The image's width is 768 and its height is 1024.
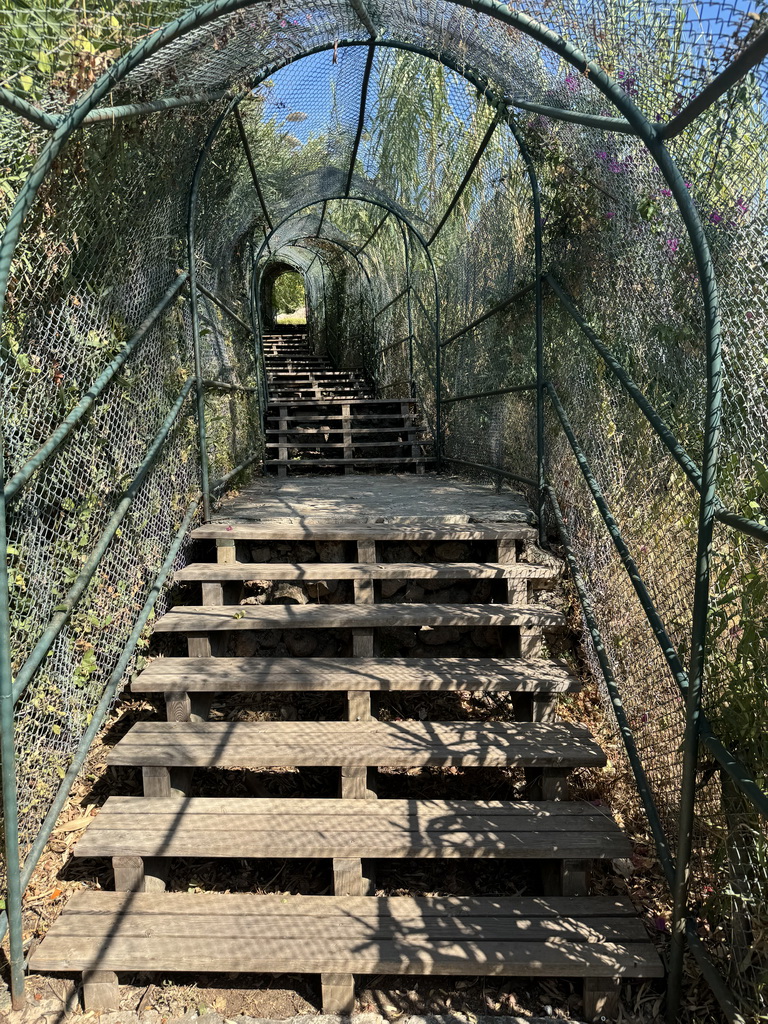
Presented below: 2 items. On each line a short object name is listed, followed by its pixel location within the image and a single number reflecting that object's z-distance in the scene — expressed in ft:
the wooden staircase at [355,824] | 6.31
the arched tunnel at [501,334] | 5.86
